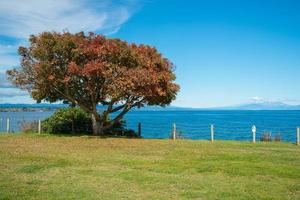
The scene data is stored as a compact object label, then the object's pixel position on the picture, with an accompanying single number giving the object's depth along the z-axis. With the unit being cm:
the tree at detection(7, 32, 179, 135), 2026
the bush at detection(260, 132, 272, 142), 2476
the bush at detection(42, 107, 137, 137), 2572
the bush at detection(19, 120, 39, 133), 2648
